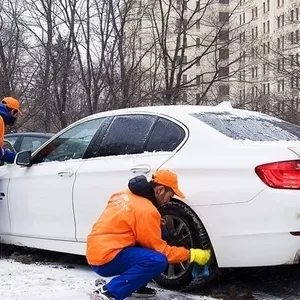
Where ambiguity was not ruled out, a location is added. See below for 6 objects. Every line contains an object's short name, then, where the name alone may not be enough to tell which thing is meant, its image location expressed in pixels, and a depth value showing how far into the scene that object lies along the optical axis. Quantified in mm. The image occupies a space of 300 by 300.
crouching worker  4043
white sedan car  4328
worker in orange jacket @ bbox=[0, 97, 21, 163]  6469
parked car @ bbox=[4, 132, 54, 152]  11102
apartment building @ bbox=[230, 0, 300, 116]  27969
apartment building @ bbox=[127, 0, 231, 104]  24469
